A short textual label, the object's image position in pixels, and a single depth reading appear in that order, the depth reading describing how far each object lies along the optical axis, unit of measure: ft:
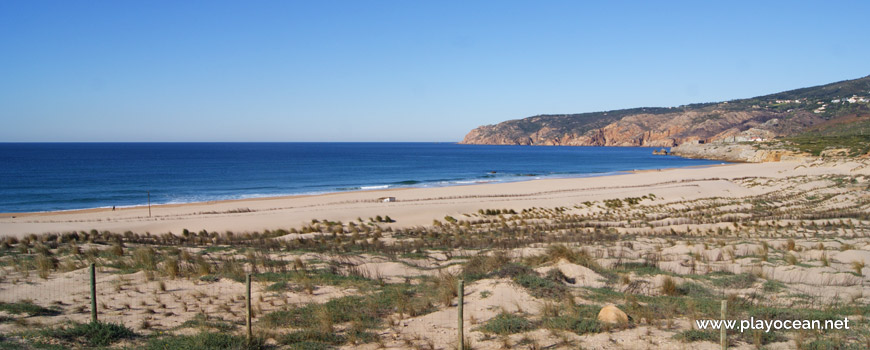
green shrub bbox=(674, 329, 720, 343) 24.20
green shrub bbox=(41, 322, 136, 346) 24.57
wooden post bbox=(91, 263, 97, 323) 26.42
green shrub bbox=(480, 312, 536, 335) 26.13
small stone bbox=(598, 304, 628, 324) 26.58
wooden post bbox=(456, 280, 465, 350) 22.04
